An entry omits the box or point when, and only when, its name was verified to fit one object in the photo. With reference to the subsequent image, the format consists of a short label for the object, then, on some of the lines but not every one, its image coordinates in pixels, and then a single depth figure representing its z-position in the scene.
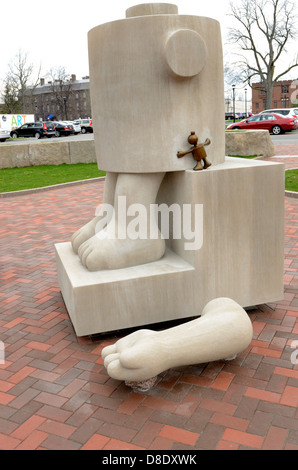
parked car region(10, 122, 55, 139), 32.81
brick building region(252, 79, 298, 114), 72.00
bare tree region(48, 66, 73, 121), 63.88
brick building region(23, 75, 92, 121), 81.44
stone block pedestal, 3.35
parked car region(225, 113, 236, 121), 55.30
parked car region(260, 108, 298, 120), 23.20
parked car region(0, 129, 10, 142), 29.83
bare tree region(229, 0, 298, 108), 36.12
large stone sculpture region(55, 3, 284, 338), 3.27
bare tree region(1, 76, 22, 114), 52.63
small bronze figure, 3.40
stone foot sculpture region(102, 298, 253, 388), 2.67
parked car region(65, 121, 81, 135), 34.34
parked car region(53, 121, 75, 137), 33.31
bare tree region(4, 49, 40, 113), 56.66
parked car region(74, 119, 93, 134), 36.19
